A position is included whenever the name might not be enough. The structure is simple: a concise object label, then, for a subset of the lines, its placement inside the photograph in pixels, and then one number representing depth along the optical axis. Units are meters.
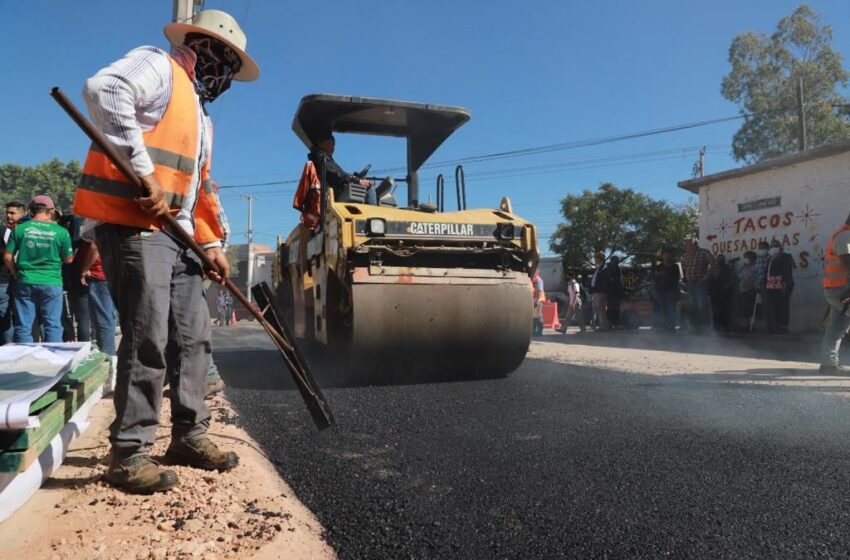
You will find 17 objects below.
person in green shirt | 5.03
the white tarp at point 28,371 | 1.78
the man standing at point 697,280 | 10.31
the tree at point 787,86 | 25.42
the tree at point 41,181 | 36.75
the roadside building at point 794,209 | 9.60
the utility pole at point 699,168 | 38.40
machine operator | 5.62
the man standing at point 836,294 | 5.45
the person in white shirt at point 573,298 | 13.71
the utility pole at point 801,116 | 21.19
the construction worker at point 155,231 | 2.13
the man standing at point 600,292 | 11.95
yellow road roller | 4.46
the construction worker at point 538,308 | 12.80
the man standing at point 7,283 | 5.57
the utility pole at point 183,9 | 7.82
